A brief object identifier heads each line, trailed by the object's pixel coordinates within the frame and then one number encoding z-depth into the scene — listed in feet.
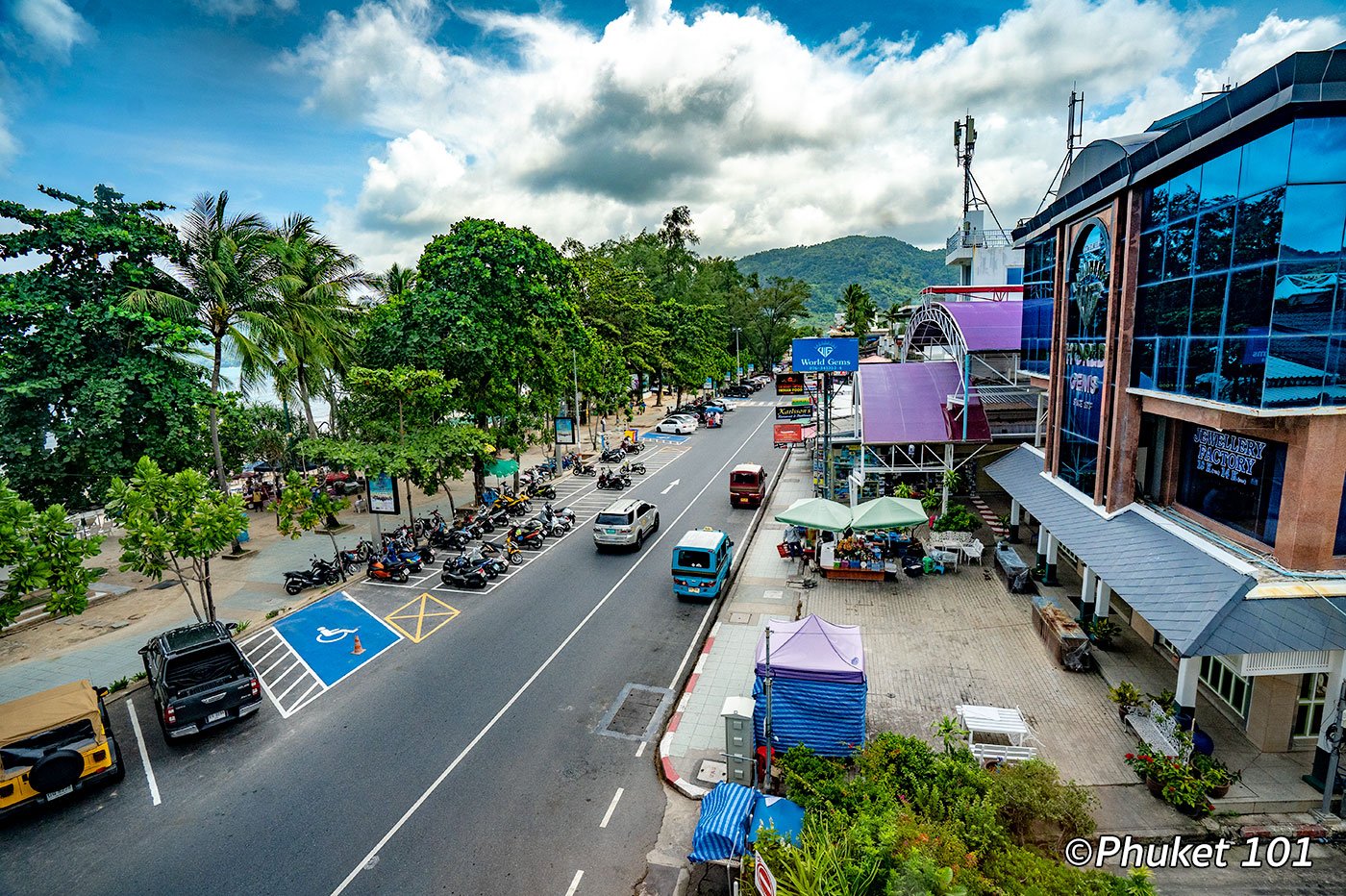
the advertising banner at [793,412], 145.38
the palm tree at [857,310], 294.87
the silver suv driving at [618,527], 76.88
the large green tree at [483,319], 86.89
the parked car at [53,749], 34.73
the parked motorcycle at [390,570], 71.00
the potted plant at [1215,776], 32.19
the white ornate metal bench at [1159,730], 34.53
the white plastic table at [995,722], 36.42
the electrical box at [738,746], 34.42
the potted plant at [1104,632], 48.14
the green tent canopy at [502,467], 98.31
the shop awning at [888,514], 63.46
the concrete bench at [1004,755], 35.42
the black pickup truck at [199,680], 41.34
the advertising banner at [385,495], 83.41
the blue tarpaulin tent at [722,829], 27.91
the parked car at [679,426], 166.91
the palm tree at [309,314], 83.61
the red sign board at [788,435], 106.42
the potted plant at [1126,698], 39.11
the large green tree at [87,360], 60.13
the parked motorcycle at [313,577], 68.74
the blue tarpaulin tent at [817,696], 36.19
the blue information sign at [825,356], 73.51
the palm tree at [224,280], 74.84
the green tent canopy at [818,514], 63.77
